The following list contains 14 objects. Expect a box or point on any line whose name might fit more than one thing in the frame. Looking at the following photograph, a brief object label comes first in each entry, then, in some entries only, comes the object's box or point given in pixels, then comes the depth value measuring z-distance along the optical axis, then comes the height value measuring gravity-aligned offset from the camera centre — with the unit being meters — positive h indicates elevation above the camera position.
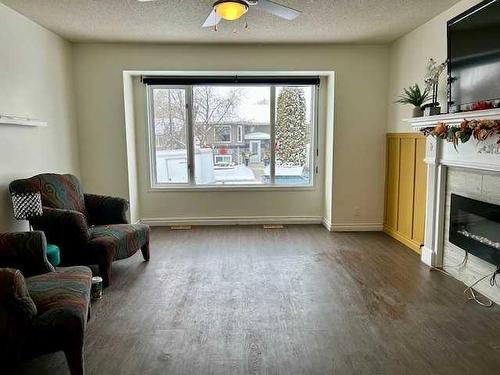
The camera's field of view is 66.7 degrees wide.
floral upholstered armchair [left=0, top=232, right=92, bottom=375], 1.78 -0.84
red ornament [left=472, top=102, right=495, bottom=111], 2.77 +0.27
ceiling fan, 2.50 +0.97
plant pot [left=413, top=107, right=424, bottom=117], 3.77 +0.31
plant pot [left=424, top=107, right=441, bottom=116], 3.49 +0.30
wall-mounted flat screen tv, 2.72 +0.66
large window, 5.38 +0.15
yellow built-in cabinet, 4.16 -0.53
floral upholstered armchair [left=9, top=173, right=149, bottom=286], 3.18 -0.70
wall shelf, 3.19 +0.24
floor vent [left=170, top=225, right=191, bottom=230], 5.34 -1.14
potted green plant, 3.79 +0.45
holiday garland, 2.69 +0.09
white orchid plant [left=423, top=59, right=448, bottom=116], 3.49 +0.58
